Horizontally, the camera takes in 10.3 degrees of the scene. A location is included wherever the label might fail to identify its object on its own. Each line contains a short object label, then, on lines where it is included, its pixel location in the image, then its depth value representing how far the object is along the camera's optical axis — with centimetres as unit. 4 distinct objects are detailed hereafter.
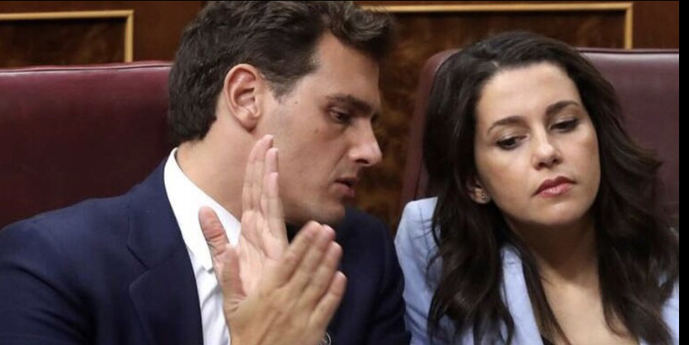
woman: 417
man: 394
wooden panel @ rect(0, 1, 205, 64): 480
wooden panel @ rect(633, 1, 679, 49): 490
